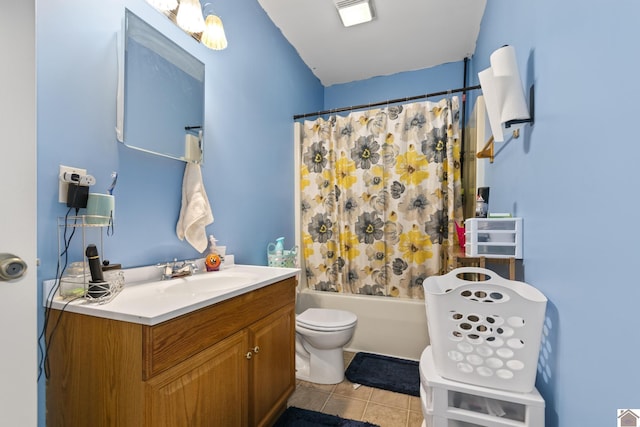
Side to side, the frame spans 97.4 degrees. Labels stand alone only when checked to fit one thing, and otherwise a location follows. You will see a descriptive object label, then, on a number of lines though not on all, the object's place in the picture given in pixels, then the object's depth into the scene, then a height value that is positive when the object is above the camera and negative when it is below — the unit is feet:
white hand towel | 4.79 +0.00
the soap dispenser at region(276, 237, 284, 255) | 7.15 -0.91
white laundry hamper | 2.93 -1.35
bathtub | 7.38 -3.03
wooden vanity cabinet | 2.70 -1.72
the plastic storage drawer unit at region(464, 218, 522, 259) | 3.92 -0.37
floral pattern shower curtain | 7.50 +0.42
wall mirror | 4.02 +1.87
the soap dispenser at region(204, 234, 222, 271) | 5.19 -0.87
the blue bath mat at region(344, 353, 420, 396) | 6.19 -3.86
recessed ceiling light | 6.87 +5.10
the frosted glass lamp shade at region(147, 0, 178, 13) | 4.40 +3.30
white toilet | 6.04 -2.89
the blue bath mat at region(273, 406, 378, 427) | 4.95 -3.75
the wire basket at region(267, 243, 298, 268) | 7.05 -1.19
